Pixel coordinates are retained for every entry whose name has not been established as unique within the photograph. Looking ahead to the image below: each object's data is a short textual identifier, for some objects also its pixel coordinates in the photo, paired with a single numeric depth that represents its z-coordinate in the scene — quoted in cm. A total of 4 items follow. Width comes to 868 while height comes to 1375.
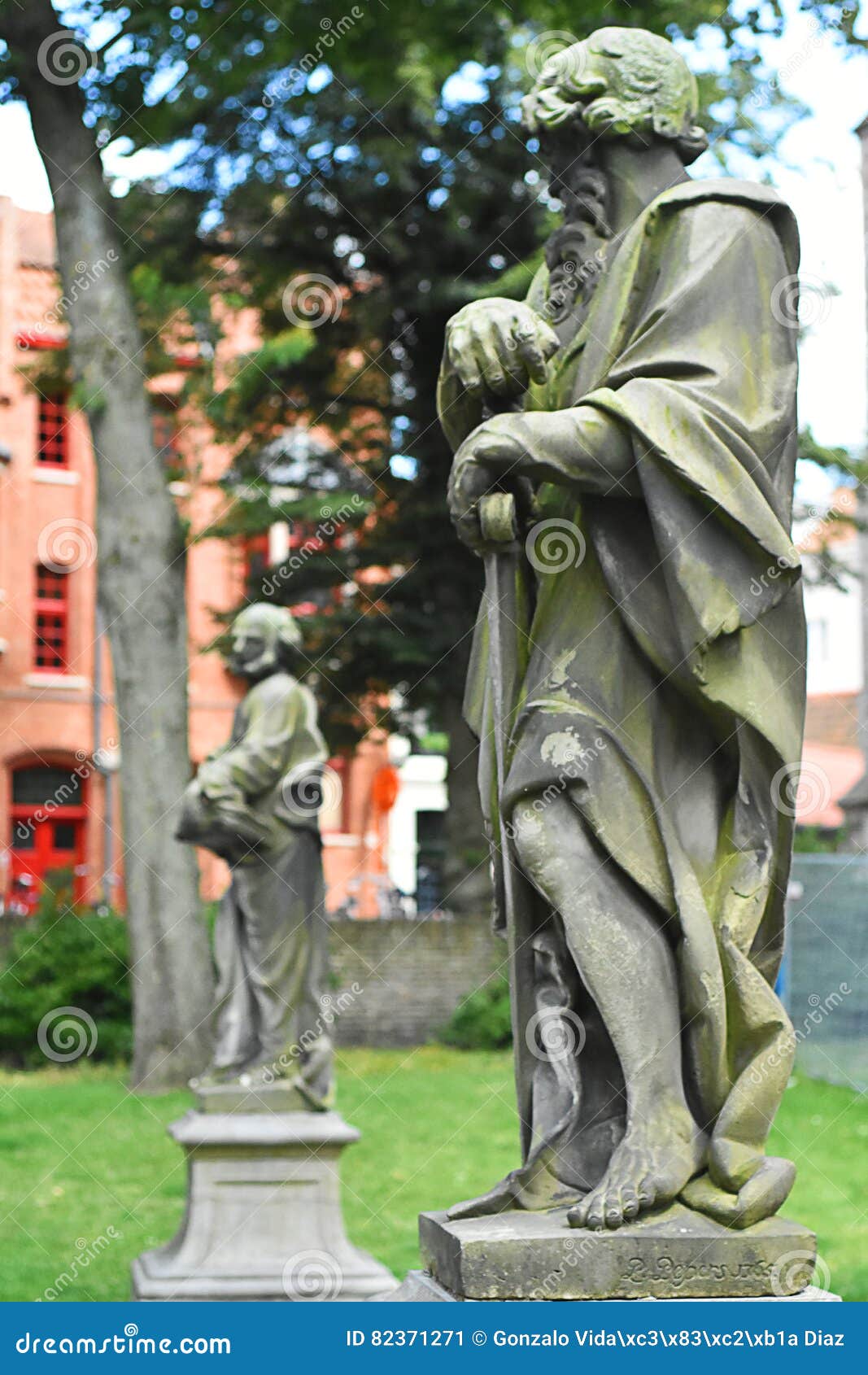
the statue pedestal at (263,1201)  1007
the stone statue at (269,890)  1044
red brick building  3919
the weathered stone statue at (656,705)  383
